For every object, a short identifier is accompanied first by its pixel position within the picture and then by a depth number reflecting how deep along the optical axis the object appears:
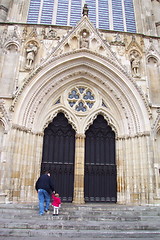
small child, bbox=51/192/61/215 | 7.22
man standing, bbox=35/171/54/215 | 7.43
